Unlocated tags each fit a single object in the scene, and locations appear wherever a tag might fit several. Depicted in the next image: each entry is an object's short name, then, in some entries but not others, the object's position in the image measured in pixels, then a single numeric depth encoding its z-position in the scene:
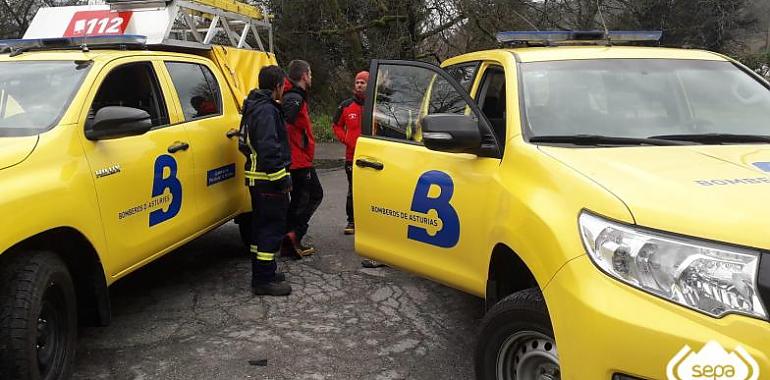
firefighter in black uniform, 4.43
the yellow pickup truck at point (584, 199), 1.88
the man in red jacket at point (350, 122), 6.32
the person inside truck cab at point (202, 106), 4.94
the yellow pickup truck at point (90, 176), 2.88
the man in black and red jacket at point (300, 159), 5.38
